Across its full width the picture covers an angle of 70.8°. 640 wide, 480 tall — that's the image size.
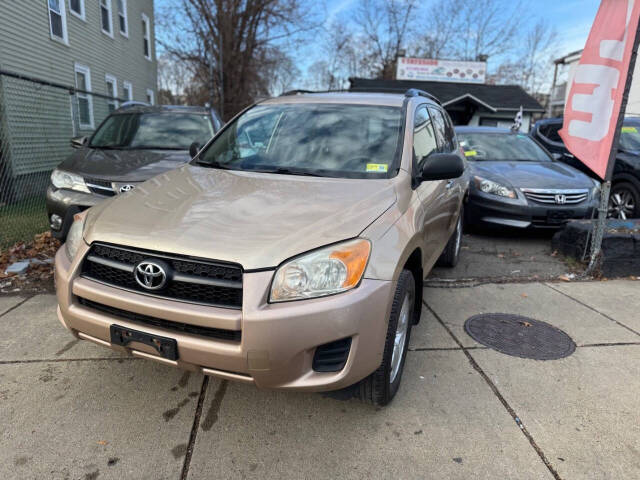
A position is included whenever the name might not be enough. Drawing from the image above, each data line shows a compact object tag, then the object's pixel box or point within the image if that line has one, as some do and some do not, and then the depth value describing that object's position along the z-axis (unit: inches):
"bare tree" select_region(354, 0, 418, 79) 1474.8
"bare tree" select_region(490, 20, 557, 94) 1729.8
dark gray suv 184.7
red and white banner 174.2
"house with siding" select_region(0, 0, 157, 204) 318.0
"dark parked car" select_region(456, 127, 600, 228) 236.7
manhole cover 127.6
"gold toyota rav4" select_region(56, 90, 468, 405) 76.4
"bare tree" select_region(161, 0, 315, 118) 943.7
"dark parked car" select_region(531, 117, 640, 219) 277.3
